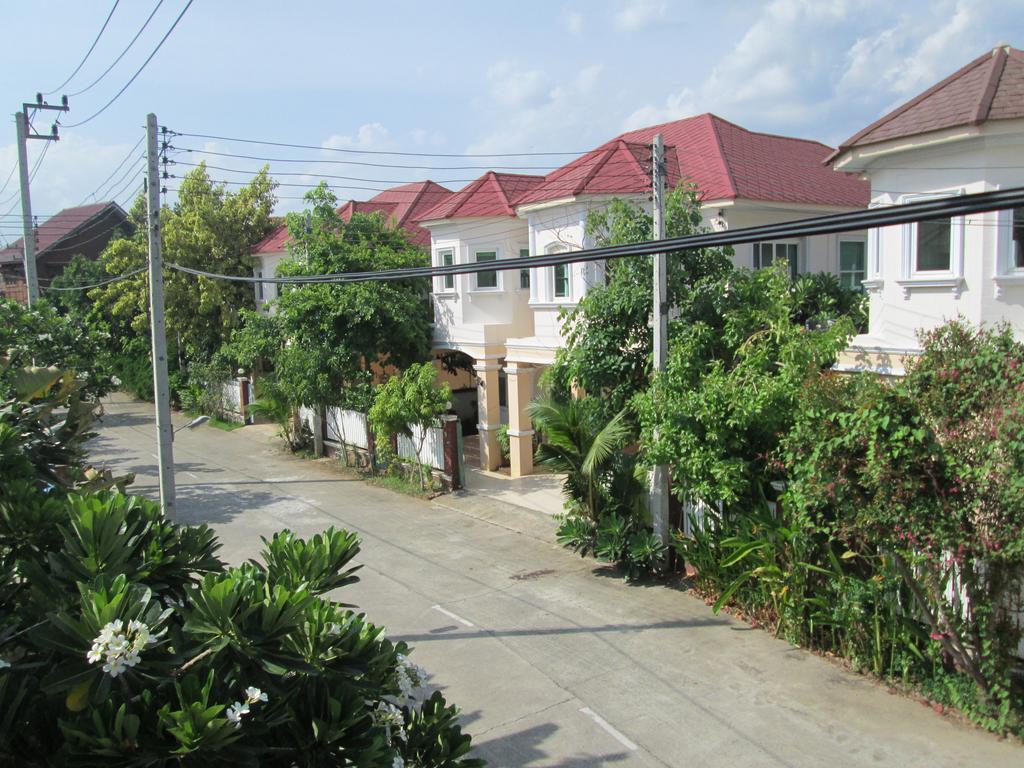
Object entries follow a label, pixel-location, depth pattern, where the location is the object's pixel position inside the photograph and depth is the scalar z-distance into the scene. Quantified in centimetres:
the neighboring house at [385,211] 2570
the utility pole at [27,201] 2066
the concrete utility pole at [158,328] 1195
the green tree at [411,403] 1661
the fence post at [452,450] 1678
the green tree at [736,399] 892
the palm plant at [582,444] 1123
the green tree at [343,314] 1875
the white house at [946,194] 1018
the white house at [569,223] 1563
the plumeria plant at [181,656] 314
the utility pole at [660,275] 1038
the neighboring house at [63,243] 4959
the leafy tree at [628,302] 1135
